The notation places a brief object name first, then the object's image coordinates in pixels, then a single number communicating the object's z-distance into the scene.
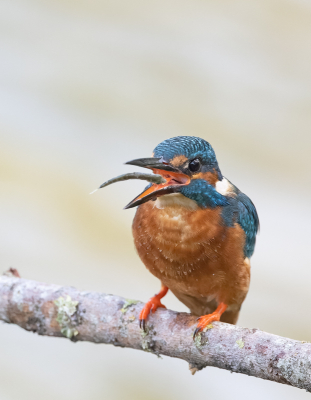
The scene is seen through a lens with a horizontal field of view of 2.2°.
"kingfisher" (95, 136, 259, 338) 3.75
